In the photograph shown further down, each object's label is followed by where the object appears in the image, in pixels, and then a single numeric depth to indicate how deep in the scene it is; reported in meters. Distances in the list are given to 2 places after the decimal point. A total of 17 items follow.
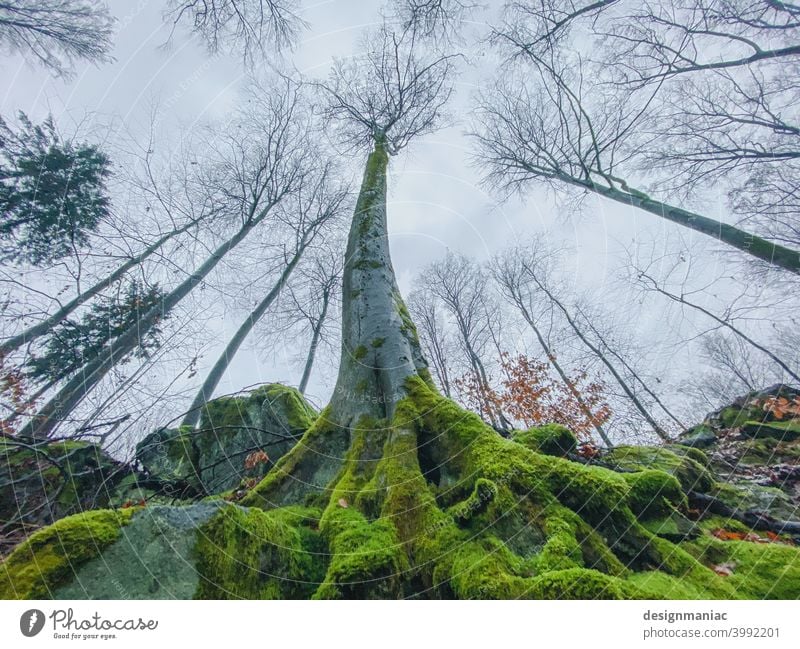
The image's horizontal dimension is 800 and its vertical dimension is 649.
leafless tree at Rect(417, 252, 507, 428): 13.06
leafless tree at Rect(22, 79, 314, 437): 4.21
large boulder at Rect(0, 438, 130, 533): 3.40
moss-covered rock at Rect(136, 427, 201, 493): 3.89
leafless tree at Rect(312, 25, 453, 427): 3.23
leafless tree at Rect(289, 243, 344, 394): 12.41
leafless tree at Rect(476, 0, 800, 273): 4.99
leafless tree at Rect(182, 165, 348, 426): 9.46
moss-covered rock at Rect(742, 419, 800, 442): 4.59
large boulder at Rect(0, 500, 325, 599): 1.36
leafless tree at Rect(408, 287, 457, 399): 14.71
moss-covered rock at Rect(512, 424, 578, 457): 2.83
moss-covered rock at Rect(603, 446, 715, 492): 2.85
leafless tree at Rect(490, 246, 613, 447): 11.41
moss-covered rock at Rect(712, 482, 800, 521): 2.68
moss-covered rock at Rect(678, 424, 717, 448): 4.82
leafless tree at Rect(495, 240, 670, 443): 10.66
